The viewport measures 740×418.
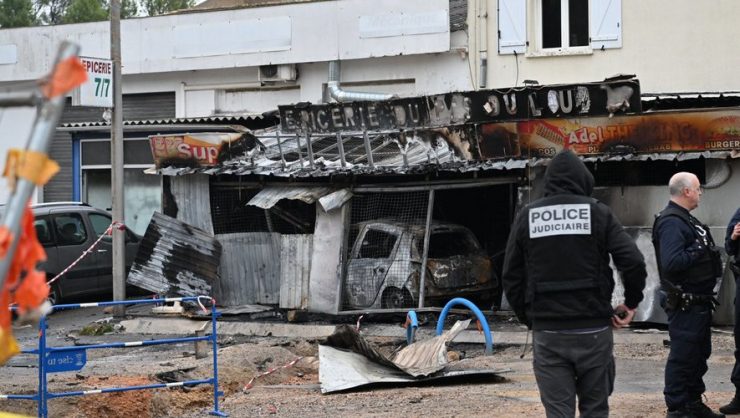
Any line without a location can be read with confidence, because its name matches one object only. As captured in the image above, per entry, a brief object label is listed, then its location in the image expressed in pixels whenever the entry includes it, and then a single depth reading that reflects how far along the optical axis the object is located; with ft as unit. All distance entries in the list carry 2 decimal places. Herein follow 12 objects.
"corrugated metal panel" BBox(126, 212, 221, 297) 55.21
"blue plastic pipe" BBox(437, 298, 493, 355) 39.65
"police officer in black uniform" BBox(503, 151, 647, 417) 19.89
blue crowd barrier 29.40
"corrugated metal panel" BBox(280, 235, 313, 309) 54.13
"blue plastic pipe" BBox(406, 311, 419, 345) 40.85
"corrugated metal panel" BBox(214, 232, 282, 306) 56.13
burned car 50.90
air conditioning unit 70.54
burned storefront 46.98
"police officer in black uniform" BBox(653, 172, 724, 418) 25.50
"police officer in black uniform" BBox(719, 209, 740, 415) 27.14
